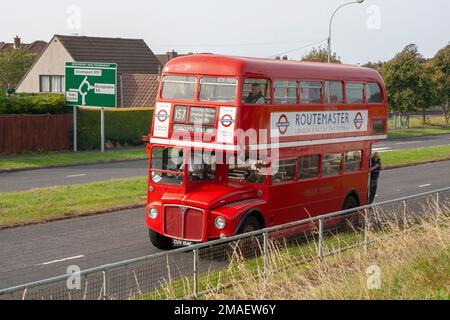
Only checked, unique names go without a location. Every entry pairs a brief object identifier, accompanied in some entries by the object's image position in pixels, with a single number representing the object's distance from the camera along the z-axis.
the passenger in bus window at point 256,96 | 15.51
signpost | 36.03
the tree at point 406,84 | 61.03
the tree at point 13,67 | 75.62
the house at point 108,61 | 53.75
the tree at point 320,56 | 63.67
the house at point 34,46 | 100.69
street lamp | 44.58
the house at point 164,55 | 77.81
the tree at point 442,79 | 65.75
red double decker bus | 15.23
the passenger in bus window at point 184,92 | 15.71
